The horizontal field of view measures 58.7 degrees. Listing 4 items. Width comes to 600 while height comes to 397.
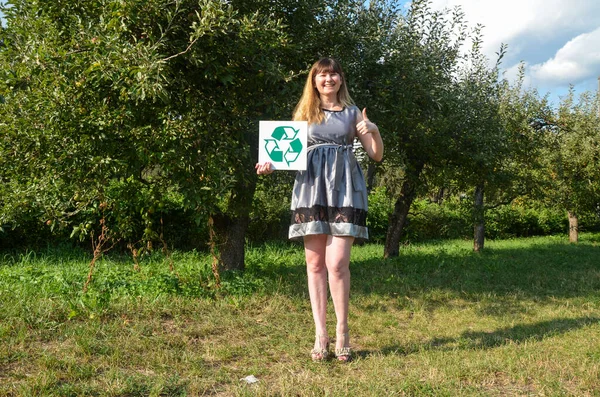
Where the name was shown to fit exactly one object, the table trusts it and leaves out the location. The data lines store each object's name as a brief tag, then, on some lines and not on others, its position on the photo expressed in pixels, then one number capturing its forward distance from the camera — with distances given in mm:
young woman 3852
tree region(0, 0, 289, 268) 4941
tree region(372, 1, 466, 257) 7168
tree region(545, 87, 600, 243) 14391
